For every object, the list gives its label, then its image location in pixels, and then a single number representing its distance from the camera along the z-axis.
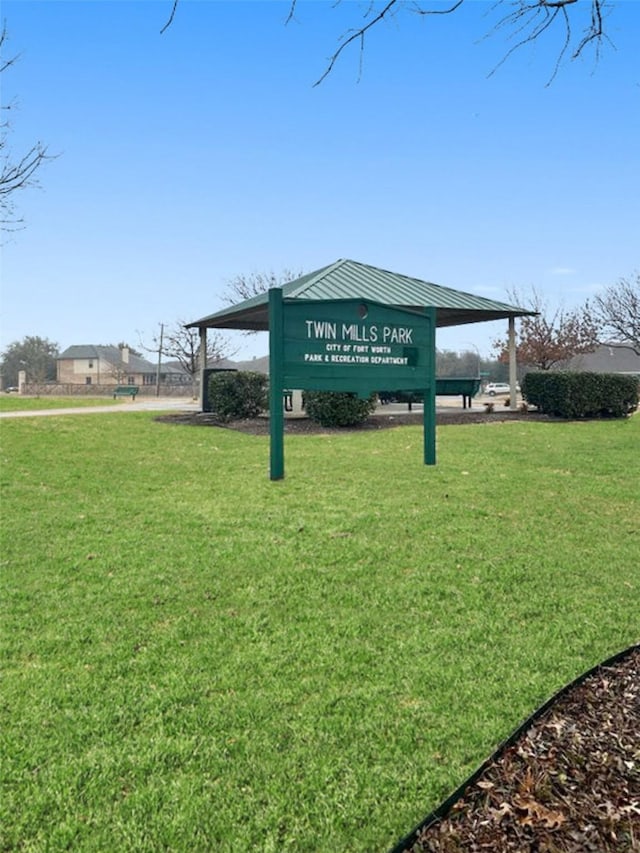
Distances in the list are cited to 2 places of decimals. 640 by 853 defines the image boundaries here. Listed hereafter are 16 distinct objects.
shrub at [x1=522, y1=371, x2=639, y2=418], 14.05
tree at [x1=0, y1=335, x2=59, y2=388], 82.25
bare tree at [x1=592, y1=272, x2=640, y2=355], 30.91
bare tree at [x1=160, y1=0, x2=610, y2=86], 2.58
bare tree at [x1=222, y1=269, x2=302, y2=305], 34.16
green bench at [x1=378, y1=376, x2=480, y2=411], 16.22
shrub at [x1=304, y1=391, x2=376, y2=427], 11.77
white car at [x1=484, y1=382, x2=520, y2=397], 48.95
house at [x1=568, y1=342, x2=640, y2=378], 55.72
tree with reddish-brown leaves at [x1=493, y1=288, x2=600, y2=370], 34.84
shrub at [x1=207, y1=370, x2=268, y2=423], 12.99
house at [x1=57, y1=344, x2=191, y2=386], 77.25
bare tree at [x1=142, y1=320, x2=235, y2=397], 43.53
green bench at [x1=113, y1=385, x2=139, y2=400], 37.69
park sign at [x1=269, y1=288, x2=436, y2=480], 5.68
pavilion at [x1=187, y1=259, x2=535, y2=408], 13.17
